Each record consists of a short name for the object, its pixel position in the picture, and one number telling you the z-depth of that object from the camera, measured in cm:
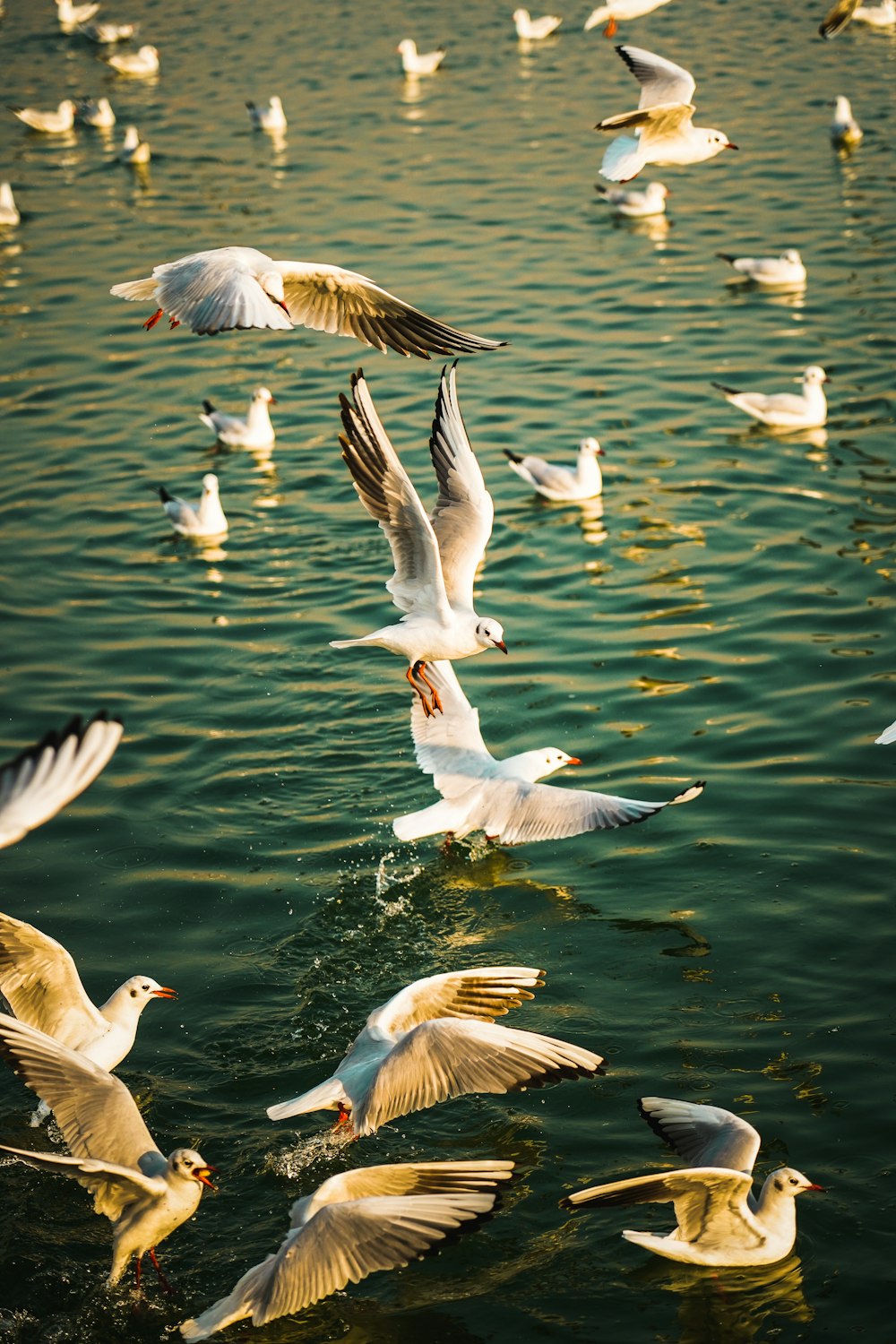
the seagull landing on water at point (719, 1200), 590
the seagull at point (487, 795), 857
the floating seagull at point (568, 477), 1375
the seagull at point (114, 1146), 592
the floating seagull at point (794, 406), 1484
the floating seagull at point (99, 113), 2927
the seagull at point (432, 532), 774
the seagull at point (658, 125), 1316
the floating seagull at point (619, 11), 1364
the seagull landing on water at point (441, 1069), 625
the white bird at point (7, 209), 2348
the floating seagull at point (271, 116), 2716
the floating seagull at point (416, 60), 3039
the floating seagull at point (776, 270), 1870
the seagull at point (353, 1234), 550
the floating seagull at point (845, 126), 2370
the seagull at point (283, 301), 768
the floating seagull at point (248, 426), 1510
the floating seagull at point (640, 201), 2209
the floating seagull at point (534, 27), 3228
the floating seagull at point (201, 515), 1325
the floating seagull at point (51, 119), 2914
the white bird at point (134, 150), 2603
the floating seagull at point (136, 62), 3291
